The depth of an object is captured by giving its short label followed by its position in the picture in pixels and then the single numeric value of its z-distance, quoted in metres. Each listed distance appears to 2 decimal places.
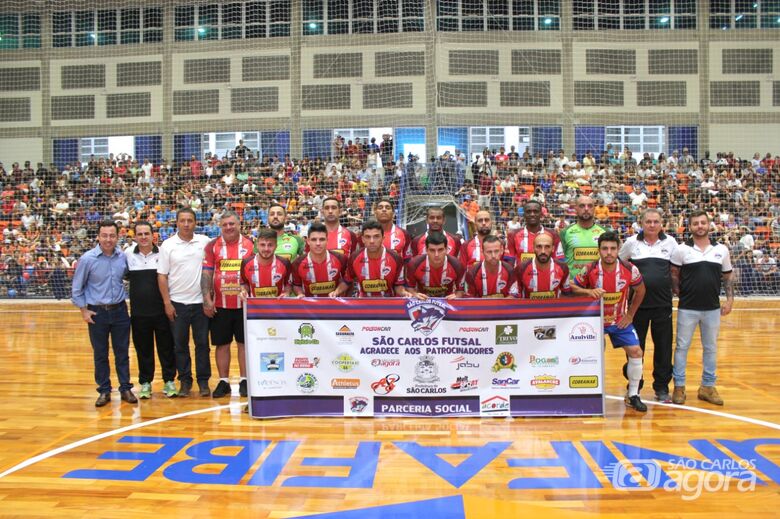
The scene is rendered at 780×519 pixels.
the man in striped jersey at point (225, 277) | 6.12
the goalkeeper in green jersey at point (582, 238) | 6.23
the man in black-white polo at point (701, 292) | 5.92
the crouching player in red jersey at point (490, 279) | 5.70
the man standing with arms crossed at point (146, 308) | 6.23
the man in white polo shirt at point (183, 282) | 6.16
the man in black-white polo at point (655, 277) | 5.91
